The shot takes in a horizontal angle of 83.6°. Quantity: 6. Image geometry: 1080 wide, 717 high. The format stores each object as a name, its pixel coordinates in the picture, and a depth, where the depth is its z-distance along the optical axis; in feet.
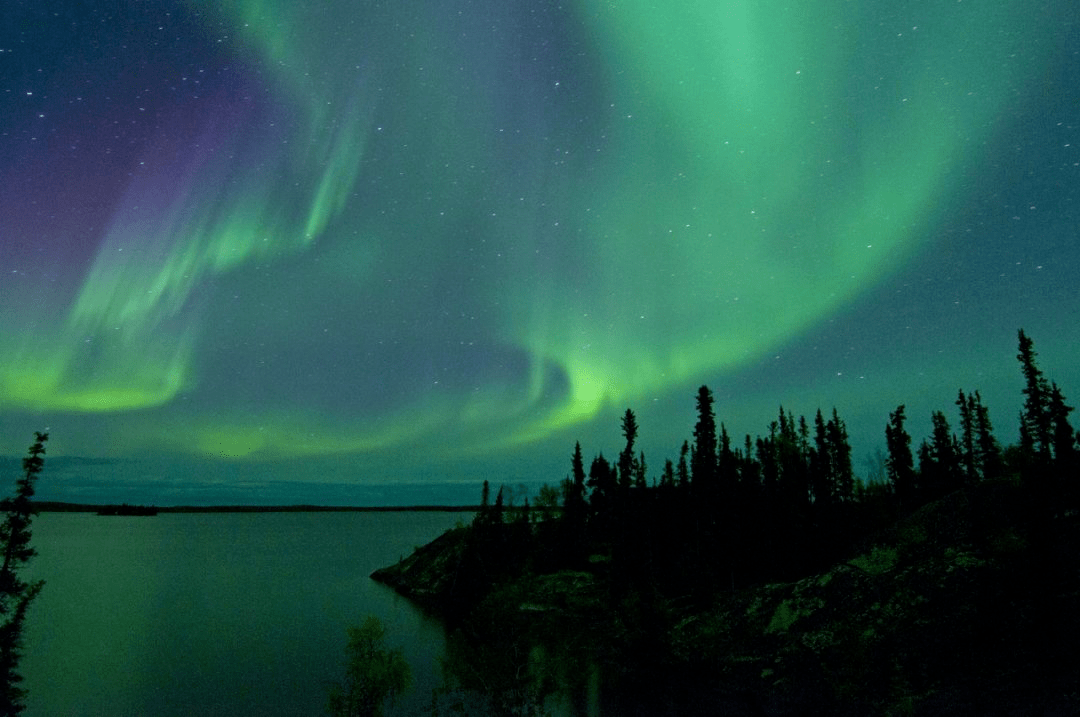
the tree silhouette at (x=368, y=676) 123.03
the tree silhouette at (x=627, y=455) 320.91
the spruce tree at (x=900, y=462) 316.58
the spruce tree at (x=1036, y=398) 266.98
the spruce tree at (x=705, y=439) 277.44
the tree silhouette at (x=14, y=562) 116.16
